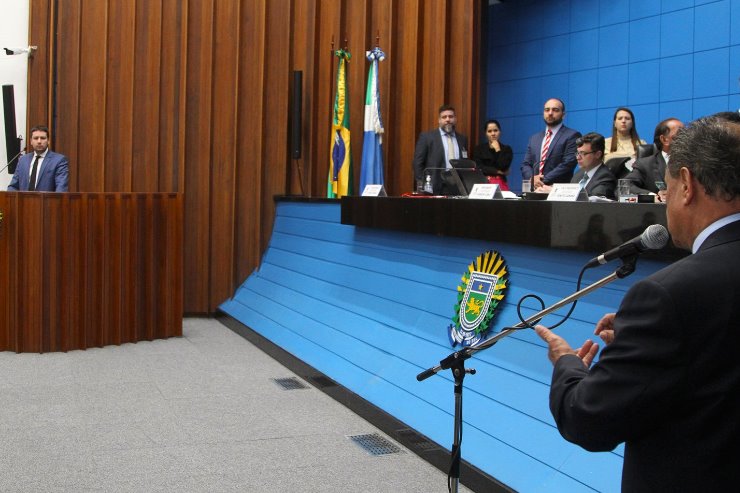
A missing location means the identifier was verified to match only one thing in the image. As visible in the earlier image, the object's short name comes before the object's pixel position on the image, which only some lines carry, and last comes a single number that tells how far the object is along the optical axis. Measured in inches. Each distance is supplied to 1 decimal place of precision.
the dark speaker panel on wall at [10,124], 257.1
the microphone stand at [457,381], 74.7
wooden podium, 201.0
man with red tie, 215.2
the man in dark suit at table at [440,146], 253.9
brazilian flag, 271.4
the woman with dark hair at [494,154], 258.5
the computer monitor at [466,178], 168.1
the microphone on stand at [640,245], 53.6
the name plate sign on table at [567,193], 121.3
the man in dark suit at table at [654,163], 158.9
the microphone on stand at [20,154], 254.0
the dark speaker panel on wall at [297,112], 271.9
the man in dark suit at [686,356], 42.7
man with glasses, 161.3
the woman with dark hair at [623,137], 202.5
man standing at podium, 242.1
